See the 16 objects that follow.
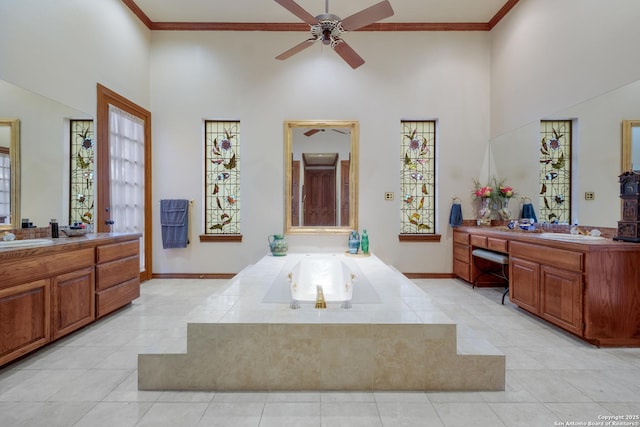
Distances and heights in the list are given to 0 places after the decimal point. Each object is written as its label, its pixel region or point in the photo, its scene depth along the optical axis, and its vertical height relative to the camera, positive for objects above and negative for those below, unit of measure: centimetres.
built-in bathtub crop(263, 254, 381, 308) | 225 -61
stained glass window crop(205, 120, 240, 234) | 434 +45
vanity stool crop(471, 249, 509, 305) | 323 -51
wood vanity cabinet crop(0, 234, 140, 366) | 190 -56
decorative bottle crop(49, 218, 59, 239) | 263 -15
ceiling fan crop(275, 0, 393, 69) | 239 +159
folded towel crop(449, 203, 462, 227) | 416 -3
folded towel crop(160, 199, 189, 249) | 416 -14
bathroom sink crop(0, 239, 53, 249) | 205 -22
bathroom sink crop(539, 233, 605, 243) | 242 -20
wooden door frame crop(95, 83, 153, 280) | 326 +89
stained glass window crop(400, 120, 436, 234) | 434 +54
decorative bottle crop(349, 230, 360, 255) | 398 -39
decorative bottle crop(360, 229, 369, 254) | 399 -39
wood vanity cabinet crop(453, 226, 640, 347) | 221 -57
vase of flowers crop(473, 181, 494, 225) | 409 +17
